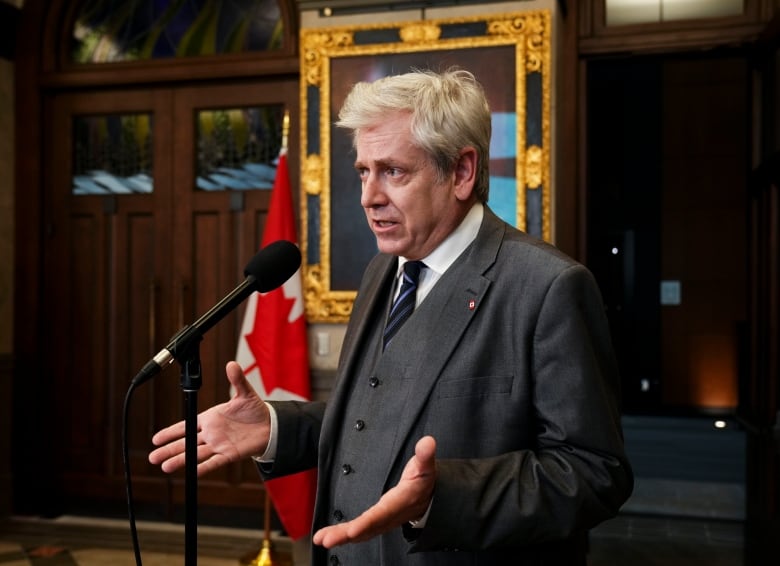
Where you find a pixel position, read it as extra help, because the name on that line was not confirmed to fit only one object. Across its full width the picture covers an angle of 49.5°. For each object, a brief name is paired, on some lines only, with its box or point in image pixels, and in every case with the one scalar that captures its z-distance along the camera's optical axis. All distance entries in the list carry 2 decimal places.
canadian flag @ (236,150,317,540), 3.70
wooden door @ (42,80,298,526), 4.38
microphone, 1.32
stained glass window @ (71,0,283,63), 4.36
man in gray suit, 1.28
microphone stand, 1.32
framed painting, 3.63
